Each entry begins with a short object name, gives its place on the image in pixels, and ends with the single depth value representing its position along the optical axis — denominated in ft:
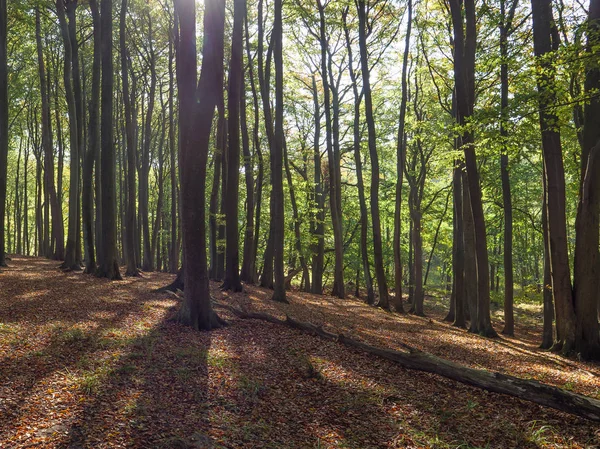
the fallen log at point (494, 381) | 16.05
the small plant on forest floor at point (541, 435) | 14.83
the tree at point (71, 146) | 52.08
